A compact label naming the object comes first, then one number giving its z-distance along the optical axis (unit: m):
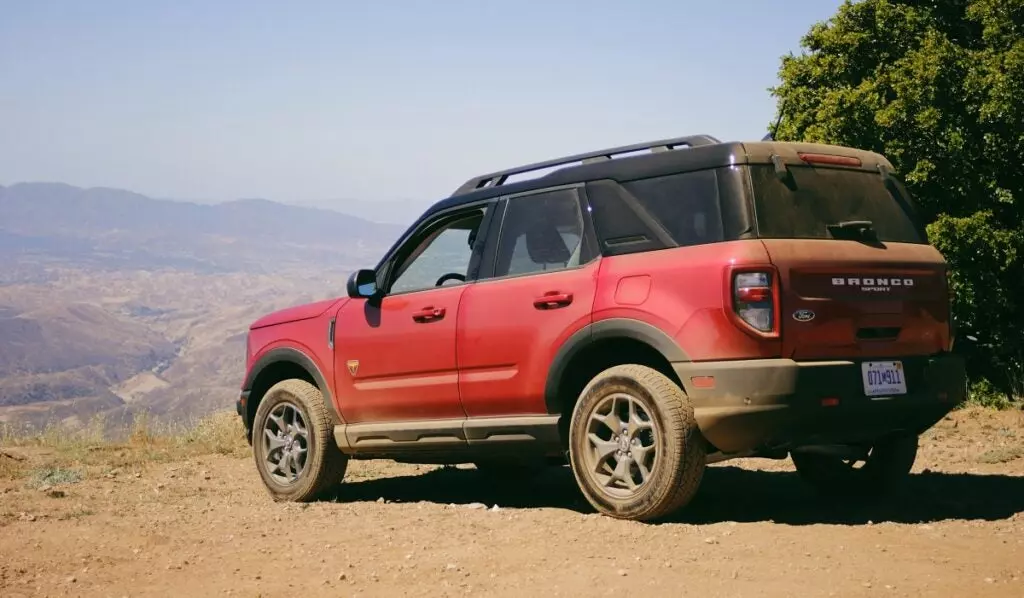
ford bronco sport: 5.52
